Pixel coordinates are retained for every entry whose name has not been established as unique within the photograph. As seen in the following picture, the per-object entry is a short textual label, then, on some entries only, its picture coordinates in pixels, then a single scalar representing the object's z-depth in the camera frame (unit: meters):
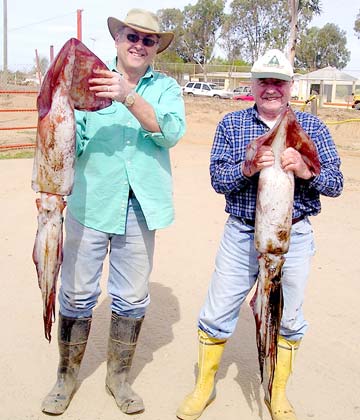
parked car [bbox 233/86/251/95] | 40.31
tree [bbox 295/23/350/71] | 71.19
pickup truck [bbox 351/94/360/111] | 31.35
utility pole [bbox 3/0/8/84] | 30.01
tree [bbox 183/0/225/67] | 68.12
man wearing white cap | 2.85
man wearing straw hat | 2.91
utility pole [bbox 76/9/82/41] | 9.12
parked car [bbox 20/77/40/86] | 37.82
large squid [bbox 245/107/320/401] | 2.62
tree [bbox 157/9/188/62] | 68.62
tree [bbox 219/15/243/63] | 67.81
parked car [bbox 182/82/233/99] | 37.34
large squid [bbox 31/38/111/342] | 2.61
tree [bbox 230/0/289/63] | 63.53
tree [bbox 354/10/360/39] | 60.08
